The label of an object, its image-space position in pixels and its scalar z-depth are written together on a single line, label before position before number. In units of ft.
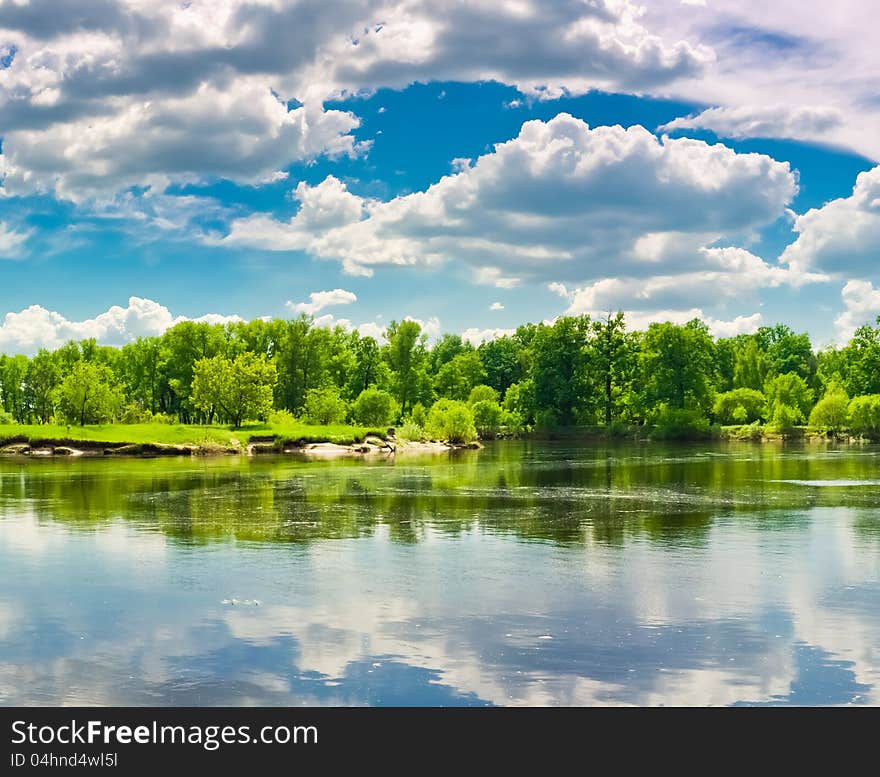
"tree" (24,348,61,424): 473.67
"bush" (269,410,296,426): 387.86
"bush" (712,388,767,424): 480.64
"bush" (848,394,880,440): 426.10
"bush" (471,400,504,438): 480.23
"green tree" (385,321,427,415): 520.83
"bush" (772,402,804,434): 442.09
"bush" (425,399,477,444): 382.63
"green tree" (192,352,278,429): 365.81
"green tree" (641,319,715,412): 465.88
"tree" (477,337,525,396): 618.44
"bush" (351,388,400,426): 405.39
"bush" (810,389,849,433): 431.84
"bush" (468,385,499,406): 529.45
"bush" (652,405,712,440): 440.86
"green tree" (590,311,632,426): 494.59
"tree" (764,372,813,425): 474.90
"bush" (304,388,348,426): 387.14
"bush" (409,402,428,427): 415.70
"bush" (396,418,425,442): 376.07
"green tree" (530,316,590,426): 492.13
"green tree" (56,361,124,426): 341.62
